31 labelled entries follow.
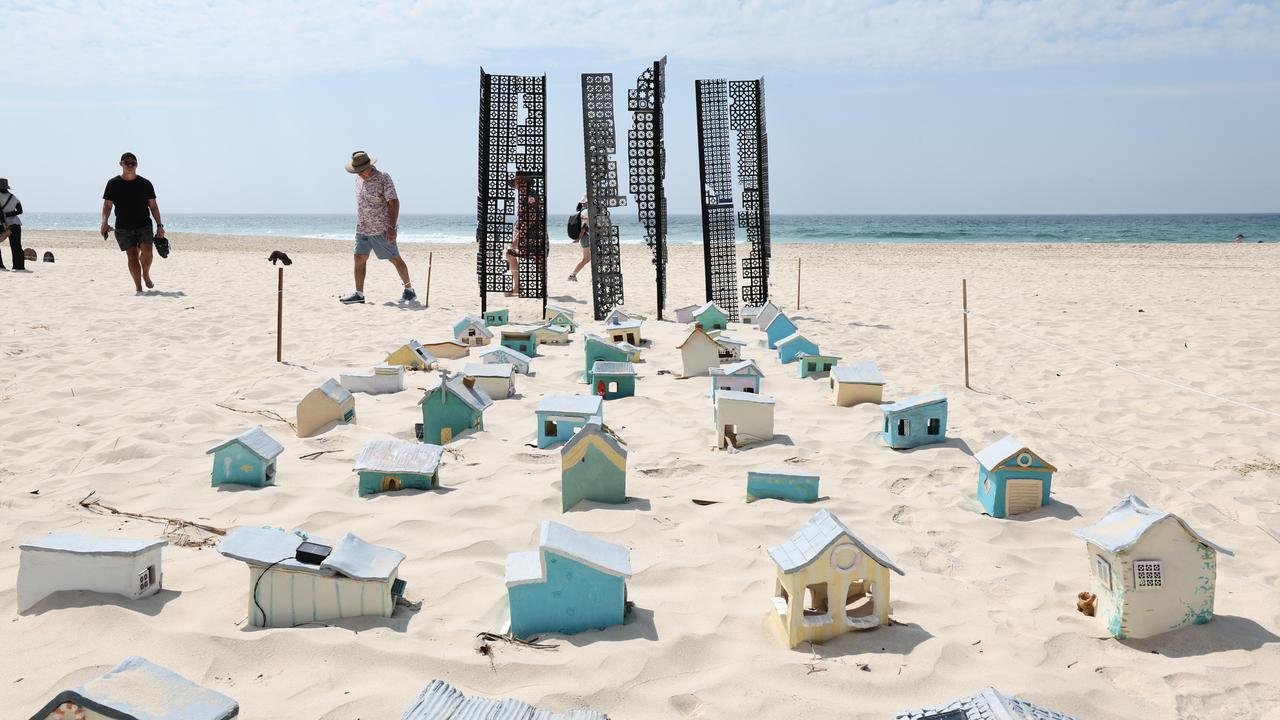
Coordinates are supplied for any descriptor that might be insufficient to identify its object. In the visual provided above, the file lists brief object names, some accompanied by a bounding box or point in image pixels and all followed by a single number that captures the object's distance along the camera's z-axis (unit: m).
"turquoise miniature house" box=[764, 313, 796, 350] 8.12
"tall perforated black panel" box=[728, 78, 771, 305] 10.16
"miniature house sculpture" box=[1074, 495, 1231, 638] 2.74
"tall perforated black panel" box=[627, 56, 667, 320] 9.40
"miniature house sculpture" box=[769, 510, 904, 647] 2.66
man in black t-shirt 9.87
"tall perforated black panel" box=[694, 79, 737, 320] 9.95
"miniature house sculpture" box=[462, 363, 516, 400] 5.83
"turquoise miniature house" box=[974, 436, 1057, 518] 3.82
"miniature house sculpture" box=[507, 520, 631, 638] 2.68
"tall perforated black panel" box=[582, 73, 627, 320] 9.33
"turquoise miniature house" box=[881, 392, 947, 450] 4.80
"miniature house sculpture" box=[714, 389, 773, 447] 4.80
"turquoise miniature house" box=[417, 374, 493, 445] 4.83
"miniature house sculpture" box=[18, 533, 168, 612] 2.74
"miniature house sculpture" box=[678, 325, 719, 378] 6.71
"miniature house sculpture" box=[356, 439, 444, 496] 3.87
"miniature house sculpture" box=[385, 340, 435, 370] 6.64
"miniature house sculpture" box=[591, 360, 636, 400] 5.88
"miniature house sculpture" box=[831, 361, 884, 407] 5.74
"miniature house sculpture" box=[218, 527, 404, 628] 2.66
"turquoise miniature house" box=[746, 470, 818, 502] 3.89
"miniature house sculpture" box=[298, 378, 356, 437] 4.91
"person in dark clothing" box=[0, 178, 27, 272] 12.11
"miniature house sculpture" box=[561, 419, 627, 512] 3.77
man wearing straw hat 10.28
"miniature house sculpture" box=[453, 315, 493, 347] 7.98
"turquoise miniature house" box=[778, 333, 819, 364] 6.95
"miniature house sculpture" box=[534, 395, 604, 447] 4.66
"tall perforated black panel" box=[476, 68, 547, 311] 9.70
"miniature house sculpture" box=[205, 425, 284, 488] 3.94
